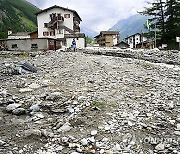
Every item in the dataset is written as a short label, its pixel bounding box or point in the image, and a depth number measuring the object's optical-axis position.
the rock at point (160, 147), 4.29
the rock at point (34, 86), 7.43
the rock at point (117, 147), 4.24
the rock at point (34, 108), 5.75
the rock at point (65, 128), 4.81
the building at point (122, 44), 50.87
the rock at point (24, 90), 7.05
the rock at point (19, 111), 5.63
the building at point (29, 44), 23.93
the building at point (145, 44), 41.26
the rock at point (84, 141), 4.38
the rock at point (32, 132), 4.68
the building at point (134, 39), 65.27
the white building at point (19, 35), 45.30
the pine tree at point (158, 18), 29.03
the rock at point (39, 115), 5.42
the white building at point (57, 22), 37.77
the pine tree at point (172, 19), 27.94
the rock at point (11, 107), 5.77
